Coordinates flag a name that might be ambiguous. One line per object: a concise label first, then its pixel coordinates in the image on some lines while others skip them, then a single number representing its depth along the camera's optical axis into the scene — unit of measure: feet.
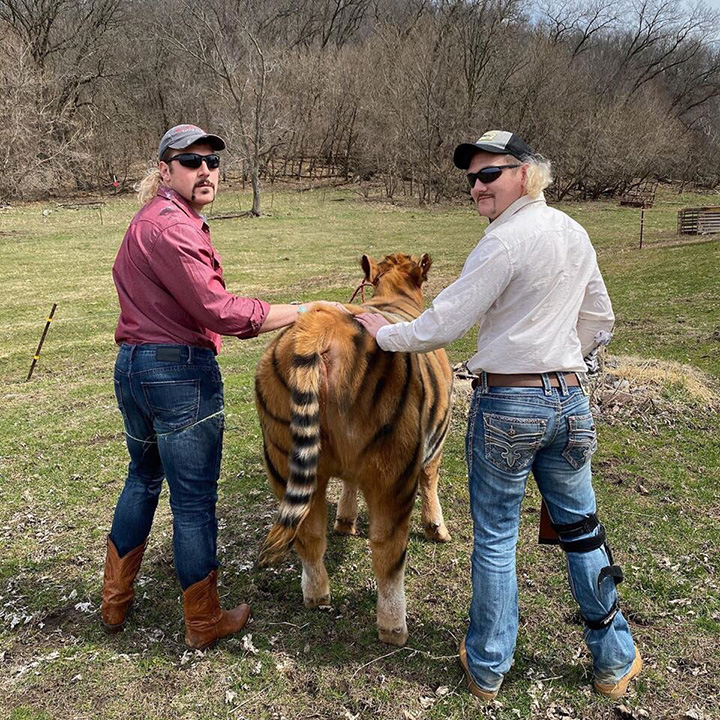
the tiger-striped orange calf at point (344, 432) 10.06
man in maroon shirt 10.38
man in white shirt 9.19
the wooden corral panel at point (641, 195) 137.18
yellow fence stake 32.29
